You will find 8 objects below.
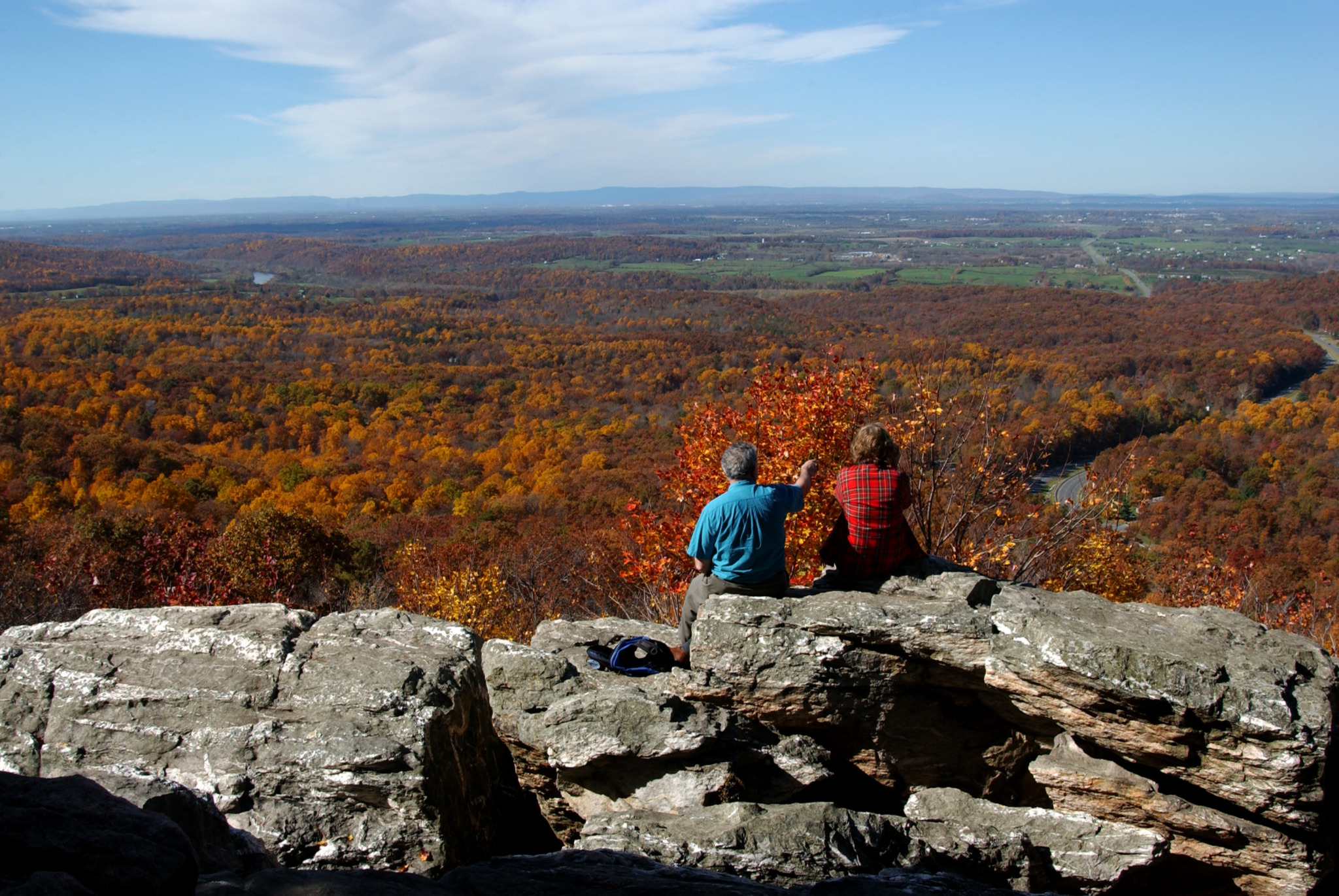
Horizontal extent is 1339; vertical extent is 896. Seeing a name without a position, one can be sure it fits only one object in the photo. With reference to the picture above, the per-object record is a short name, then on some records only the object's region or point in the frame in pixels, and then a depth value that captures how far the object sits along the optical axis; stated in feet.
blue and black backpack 26.05
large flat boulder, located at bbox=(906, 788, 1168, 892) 21.06
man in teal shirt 23.21
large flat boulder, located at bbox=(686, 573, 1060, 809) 23.48
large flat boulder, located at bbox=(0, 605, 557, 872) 21.62
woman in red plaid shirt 23.81
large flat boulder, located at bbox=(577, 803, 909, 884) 19.99
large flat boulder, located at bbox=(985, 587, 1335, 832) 19.84
